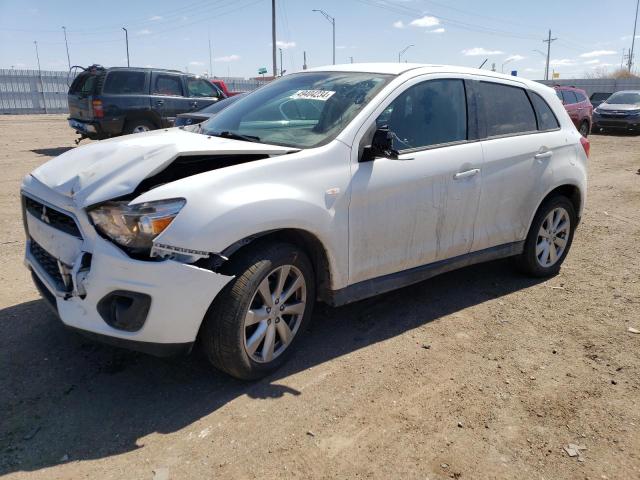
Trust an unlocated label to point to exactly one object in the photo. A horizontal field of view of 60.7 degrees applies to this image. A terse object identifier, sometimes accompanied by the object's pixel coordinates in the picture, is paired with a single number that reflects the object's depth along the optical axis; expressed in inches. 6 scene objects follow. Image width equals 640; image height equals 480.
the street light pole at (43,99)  1249.9
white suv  108.7
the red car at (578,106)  691.4
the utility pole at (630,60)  2869.6
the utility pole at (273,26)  1412.4
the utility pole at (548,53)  2662.4
